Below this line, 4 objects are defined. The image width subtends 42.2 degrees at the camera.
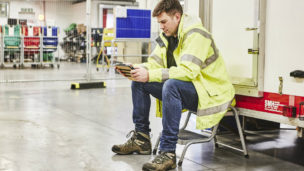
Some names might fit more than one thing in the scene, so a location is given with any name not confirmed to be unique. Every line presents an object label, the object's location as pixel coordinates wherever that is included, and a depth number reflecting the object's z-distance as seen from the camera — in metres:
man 2.75
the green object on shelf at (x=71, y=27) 20.92
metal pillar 8.31
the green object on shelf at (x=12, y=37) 13.71
